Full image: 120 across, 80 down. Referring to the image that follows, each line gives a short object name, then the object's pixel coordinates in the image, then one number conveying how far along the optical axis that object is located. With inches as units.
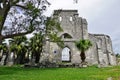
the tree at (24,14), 326.6
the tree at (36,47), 786.2
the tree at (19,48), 769.8
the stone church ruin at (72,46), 766.1
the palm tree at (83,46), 658.7
